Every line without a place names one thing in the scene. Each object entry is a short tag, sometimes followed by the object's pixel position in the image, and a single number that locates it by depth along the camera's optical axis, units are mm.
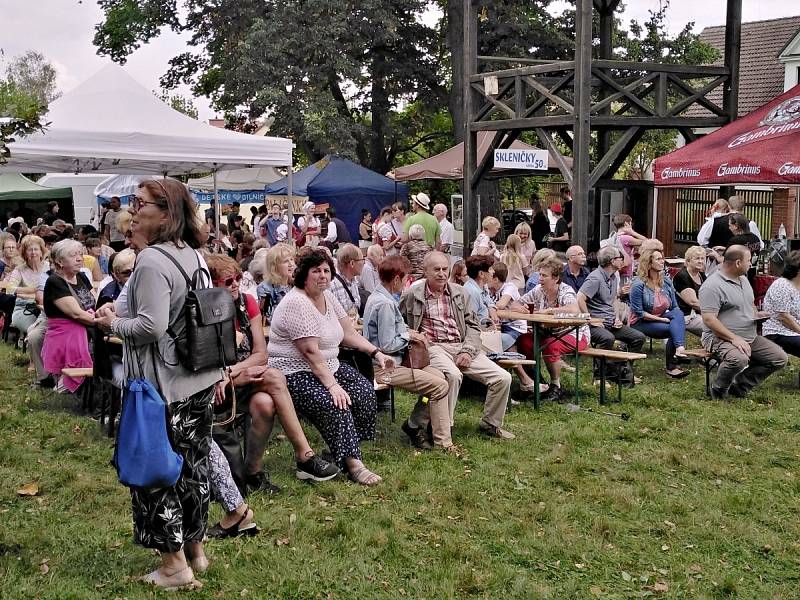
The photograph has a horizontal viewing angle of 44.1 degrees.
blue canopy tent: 22281
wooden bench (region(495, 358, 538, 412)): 7719
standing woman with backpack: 3848
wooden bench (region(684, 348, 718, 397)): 8664
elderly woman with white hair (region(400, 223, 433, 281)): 7883
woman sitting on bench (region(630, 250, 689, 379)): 9477
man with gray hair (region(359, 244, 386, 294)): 9930
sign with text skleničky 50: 13055
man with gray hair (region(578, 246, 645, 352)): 9086
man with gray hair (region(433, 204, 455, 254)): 15180
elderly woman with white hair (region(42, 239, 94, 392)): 7539
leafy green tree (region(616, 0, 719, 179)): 24250
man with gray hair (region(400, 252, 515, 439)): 7055
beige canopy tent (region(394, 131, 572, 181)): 17844
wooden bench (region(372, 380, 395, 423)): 6801
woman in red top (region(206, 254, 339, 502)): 5492
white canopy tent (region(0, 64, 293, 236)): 12156
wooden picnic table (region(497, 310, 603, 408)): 7715
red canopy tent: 10797
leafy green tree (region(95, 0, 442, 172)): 23641
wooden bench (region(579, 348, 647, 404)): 8180
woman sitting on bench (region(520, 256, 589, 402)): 8367
